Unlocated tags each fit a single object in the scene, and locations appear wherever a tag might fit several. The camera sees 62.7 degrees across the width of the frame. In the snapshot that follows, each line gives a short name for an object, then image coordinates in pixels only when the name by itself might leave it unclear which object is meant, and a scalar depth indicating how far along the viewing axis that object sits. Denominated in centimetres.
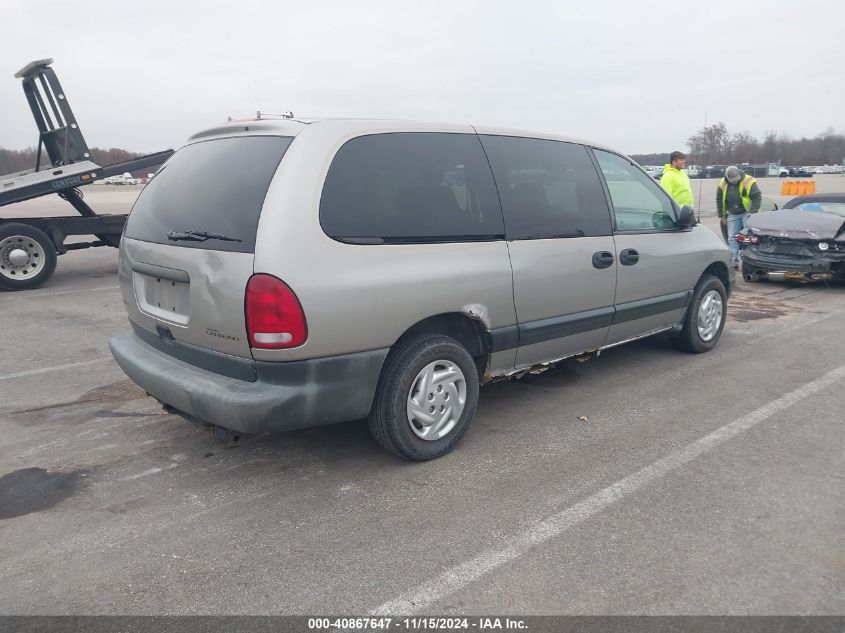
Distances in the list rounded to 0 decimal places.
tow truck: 939
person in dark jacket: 1045
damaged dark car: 873
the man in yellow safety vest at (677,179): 976
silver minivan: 318
